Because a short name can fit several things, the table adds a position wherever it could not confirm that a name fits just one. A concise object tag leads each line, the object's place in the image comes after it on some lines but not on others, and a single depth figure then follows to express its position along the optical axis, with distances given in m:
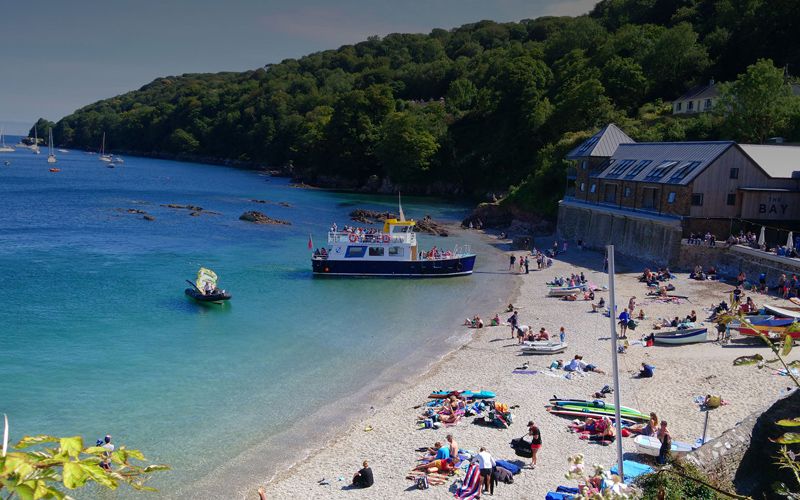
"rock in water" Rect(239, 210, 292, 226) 71.12
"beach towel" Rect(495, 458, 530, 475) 17.53
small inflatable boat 37.25
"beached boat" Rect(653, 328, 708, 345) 28.22
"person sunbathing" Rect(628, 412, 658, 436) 18.81
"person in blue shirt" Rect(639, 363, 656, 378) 24.52
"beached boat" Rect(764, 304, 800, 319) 28.16
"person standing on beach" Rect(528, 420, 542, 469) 18.19
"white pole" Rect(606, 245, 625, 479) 13.56
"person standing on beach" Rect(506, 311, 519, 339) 31.38
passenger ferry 45.66
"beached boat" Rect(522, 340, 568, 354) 28.27
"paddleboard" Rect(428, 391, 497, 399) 23.22
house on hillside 71.50
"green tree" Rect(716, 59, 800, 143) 54.44
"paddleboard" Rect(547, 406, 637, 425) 20.36
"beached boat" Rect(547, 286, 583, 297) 39.12
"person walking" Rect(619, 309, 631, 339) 30.19
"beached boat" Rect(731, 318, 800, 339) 26.00
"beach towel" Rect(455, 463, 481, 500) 16.45
